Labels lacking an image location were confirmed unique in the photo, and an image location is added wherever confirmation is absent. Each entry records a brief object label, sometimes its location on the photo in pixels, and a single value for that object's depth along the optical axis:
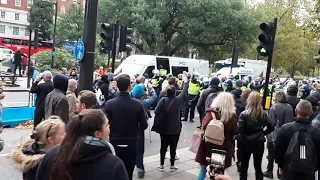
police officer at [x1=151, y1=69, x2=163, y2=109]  15.48
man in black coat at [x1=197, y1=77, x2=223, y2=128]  8.25
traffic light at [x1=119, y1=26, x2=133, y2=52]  10.97
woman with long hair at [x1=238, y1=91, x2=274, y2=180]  5.39
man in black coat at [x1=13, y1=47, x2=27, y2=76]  22.91
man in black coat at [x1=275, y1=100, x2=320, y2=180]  4.46
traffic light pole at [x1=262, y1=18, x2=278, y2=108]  7.97
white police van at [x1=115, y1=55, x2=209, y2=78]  17.70
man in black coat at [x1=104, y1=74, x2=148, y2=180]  4.70
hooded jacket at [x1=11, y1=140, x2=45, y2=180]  2.77
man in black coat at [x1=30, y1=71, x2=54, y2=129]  7.03
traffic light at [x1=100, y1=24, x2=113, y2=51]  10.43
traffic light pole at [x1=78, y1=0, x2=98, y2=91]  7.07
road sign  7.20
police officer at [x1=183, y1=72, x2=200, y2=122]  13.03
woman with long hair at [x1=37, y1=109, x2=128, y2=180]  2.22
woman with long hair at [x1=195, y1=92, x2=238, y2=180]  4.95
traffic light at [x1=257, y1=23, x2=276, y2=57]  8.11
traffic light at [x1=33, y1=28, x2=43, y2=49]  19.34
